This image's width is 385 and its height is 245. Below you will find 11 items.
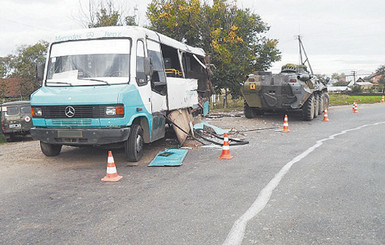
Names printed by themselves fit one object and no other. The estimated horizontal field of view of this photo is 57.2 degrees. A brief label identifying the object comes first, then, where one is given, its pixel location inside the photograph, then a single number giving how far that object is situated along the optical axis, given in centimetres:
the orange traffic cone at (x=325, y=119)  1495
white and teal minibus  659
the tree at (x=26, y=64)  2986
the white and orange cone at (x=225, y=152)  758
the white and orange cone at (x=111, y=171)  601
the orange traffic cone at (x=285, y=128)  1178
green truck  1365
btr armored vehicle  1394
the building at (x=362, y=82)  9644
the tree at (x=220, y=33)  2209
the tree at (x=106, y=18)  2138
